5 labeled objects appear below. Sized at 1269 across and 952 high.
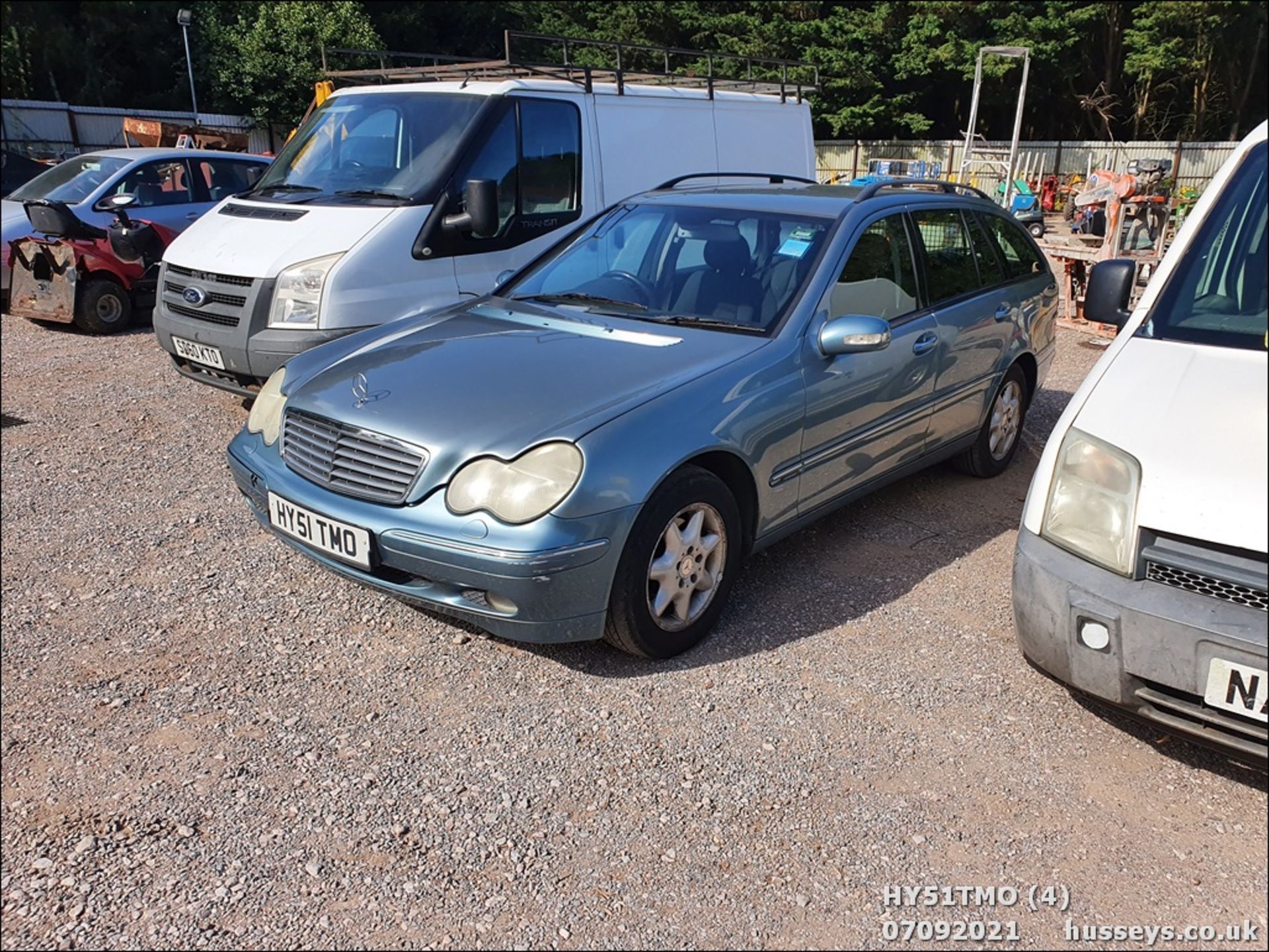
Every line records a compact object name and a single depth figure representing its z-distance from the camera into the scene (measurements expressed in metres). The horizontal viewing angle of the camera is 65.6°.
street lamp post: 21.67
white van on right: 2.60
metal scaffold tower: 21.34
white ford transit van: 5.56
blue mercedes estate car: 3.13
